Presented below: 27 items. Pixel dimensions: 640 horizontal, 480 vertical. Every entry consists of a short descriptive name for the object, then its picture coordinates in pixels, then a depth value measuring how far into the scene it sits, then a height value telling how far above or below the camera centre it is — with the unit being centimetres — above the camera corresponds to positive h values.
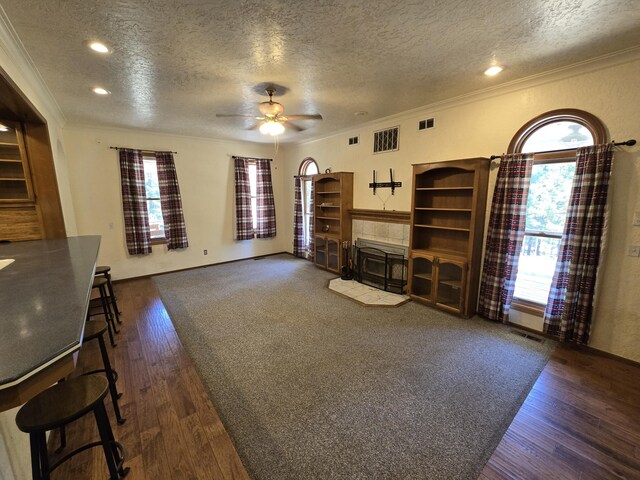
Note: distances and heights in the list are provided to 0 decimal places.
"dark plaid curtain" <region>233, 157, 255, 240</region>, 602 +1
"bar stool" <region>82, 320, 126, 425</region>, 180 -98
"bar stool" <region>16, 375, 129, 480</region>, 107 -86
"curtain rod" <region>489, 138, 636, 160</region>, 236 +49
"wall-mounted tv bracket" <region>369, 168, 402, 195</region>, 436 +27
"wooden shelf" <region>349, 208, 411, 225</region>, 421 -25
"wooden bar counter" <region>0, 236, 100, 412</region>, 74 -43
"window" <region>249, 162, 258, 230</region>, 629 +32
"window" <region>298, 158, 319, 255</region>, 611 +23
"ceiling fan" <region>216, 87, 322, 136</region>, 291 +95
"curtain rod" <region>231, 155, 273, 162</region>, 596 +100
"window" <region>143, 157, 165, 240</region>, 511 +8
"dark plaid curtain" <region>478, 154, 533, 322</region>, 296 -39
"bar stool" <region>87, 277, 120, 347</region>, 292 -120
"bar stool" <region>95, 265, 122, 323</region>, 312 -86
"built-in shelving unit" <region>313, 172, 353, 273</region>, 508 -31
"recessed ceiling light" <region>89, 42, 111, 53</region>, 211 +123
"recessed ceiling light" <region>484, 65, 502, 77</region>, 262 +127
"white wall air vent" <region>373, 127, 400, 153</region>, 427 +98
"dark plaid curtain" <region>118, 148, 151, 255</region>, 477 +1
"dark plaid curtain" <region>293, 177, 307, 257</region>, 636 -54
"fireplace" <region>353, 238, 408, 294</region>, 423 -106
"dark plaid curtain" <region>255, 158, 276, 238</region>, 638 +1
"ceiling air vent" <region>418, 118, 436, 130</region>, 378 +108
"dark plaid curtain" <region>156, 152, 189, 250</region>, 513 -1
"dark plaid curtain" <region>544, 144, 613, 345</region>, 249 -47
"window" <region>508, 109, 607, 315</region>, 271 +13
